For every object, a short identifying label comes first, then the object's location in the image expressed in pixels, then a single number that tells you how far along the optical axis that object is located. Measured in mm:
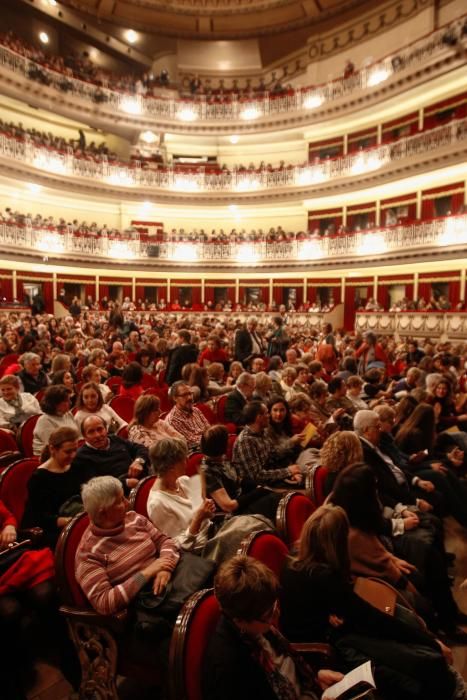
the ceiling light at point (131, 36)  24422
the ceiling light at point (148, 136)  23672
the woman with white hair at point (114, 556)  2104
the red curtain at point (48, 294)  21016
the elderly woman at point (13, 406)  4721
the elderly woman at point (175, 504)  2582
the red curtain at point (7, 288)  19406
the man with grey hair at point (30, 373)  5820
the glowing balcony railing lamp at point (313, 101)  21594
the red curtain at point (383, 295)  21047
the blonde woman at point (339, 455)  3277
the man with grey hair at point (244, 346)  8727
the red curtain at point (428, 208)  19578
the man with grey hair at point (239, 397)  5234
